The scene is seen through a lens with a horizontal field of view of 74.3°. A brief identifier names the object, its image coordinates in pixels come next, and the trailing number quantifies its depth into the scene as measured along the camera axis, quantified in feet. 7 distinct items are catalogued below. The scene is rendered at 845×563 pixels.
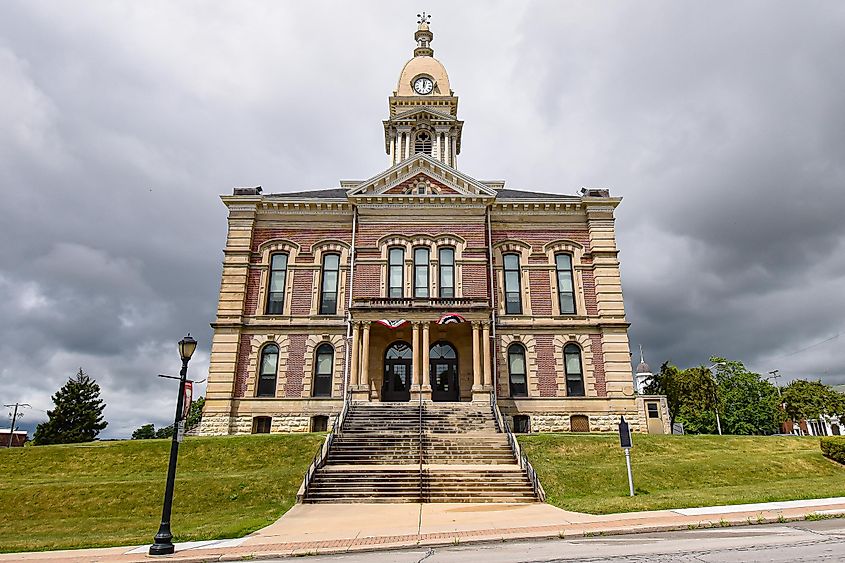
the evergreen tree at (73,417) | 148.05
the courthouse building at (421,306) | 94.58
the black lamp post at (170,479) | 34.76
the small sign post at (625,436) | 56.23
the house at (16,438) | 164.04
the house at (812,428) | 253.20
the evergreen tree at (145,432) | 297.33
